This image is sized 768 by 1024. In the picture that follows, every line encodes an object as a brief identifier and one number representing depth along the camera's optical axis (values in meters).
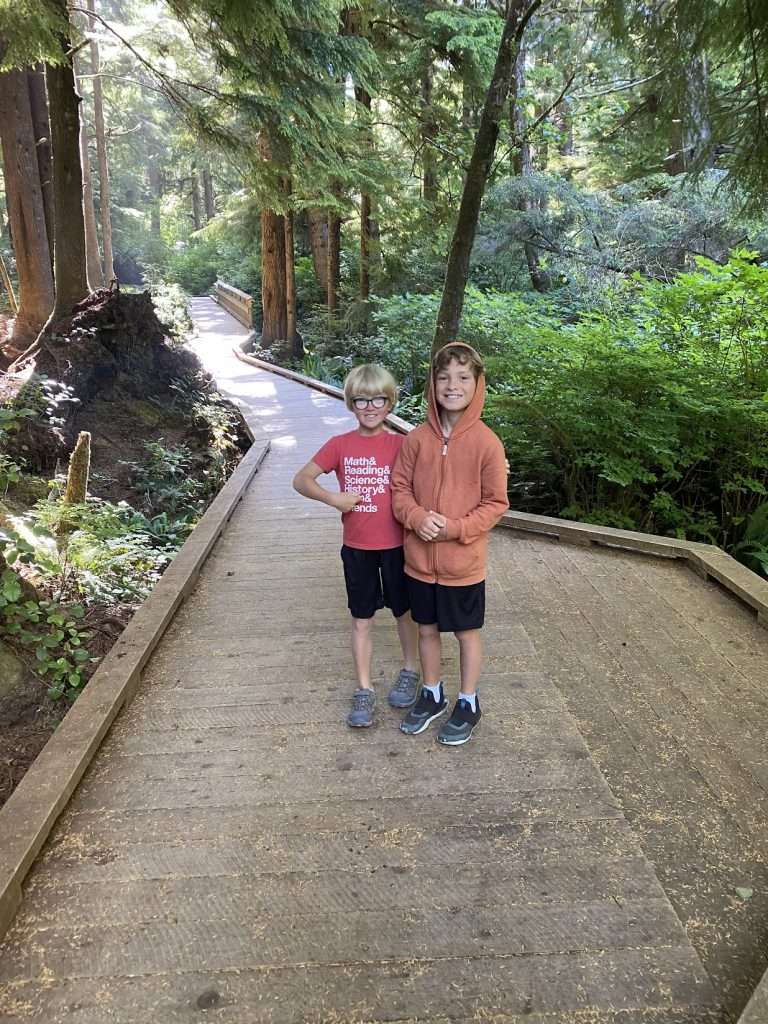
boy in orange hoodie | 2.69
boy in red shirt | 2.86
